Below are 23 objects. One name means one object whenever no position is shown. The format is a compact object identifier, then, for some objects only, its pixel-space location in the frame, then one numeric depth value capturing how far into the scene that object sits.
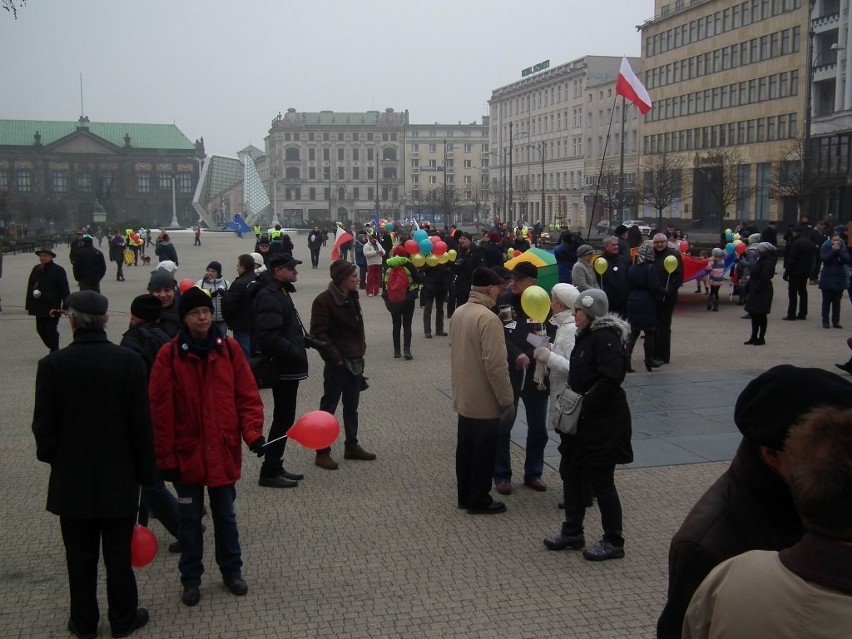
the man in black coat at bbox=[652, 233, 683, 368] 12.79
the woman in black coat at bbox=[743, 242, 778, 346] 14.83
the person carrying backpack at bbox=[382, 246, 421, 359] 14.05
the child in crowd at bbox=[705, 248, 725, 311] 20.12
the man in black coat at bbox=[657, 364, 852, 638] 2.22
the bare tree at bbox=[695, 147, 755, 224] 56.38
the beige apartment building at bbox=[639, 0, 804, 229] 60.94
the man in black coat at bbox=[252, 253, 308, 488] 7.23
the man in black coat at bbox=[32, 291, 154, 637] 4.66
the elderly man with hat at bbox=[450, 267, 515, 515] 6.63
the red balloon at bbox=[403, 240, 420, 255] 15.46
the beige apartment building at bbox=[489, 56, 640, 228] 92.62
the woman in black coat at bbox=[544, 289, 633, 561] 5.79
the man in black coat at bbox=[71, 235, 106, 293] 18.44
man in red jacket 5.26
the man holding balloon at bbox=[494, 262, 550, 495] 7.32
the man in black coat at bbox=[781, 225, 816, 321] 17.81
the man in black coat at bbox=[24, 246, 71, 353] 13.34
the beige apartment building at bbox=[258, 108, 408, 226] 167.12
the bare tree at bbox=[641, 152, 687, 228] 60.94
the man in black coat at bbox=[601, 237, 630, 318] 12.79
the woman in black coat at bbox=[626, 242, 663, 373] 12.34
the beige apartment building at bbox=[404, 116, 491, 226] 157.88
